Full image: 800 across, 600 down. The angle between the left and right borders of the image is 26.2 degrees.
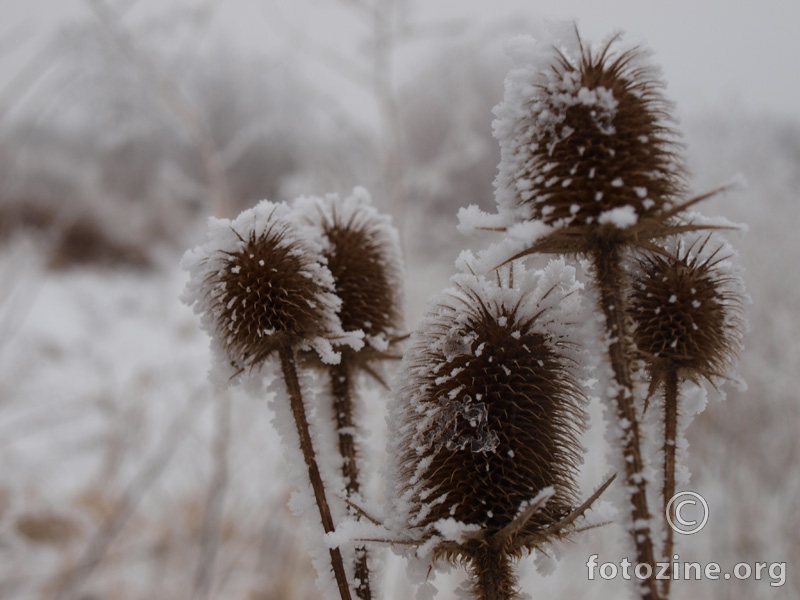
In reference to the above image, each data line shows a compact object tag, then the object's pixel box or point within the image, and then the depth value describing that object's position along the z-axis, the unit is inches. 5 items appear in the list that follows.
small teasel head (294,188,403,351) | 19.6
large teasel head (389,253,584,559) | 17.7
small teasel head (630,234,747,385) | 17.6
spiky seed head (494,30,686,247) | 16.9
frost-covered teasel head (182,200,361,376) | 18.5
